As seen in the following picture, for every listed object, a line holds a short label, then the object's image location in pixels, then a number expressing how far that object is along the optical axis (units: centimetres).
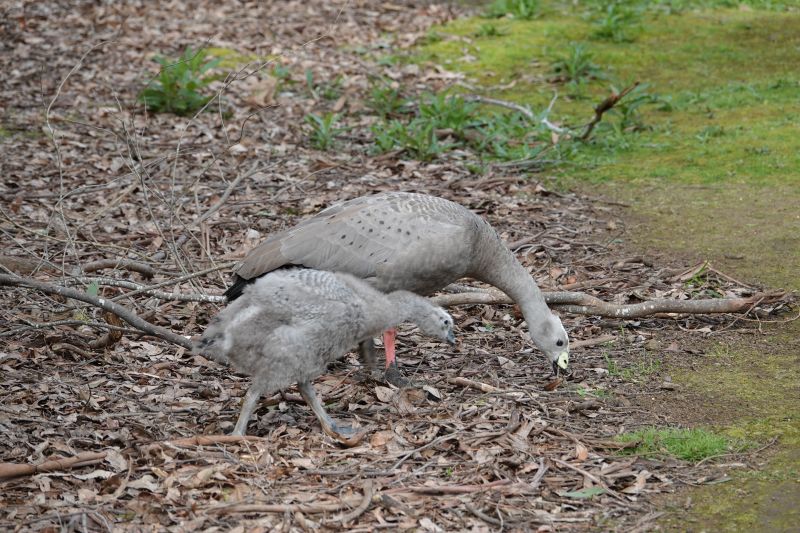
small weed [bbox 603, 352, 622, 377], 1349
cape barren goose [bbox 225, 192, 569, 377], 1309
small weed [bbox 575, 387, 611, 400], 1280
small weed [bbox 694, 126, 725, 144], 2261
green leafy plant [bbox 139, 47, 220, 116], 2336
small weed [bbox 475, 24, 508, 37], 3062
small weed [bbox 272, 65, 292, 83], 2531
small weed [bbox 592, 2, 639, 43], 2962
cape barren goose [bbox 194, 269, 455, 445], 1126
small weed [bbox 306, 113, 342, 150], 2197
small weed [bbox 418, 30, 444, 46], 3002
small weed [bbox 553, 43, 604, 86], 2652
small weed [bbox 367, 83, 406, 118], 2394
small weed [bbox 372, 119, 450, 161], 2122
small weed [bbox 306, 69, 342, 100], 2522
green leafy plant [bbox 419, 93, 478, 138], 2237
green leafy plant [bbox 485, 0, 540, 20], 3225
